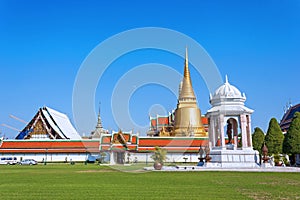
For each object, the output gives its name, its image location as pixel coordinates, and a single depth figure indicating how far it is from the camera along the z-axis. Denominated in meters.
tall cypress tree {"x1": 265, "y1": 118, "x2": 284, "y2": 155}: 37.34
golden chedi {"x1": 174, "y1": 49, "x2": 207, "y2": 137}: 57.29
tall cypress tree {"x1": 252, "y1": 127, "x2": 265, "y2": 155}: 40.88
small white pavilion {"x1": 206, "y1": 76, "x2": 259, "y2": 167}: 27.31
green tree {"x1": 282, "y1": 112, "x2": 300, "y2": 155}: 33.41
